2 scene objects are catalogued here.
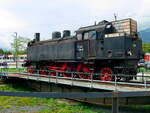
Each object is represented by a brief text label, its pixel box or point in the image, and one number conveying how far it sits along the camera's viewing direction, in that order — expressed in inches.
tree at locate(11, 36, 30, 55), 2193.2
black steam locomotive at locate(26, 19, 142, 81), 443.9
